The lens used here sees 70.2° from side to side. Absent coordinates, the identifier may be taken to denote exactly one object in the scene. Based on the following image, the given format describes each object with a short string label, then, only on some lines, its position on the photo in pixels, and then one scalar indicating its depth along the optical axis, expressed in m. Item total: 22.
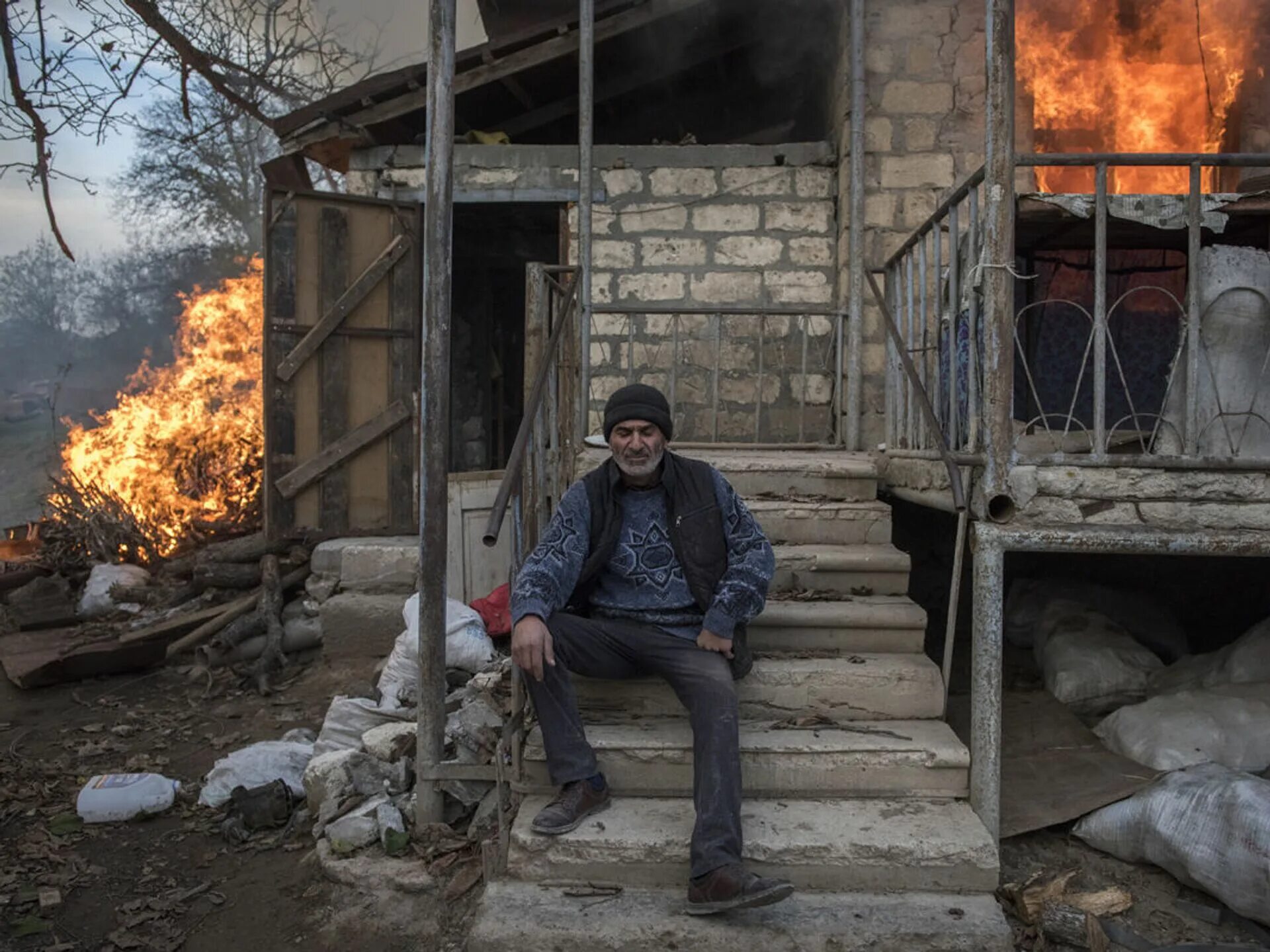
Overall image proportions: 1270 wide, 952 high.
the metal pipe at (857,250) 6.38
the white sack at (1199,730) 3.85
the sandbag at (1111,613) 5.32
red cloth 5.44
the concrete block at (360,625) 6.76
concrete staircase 3.04
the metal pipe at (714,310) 6.23
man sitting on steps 3.41
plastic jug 4.46
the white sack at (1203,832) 3.19
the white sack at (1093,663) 4.60
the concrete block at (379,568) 6.84
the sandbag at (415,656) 5.17
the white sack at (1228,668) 4.35
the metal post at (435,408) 3.87
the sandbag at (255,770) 4.62
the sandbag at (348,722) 4.86
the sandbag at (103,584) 7.73
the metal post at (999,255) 3.47
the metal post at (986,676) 3.51
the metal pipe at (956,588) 3.68
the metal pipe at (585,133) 5.98
